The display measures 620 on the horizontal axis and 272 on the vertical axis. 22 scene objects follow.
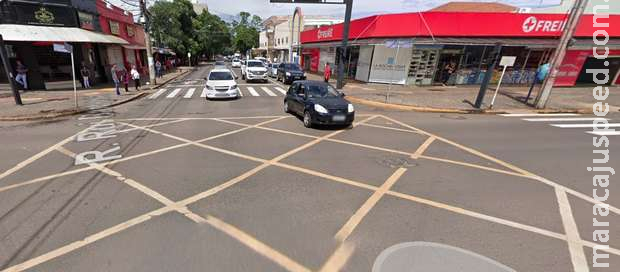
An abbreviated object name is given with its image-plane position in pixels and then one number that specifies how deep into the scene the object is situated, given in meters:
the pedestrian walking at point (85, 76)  17.58
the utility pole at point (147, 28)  18.23
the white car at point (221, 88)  14.55
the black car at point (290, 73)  22.64
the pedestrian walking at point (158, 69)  25.39
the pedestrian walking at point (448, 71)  20.39
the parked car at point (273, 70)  28.75
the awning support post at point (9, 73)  11.06
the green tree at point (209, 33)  53.60
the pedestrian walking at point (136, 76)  17.05
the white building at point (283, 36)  51.31
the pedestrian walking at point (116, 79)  14.86
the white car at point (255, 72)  23.38
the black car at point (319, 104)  8.92
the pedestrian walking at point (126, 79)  16.12
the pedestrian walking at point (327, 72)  20.75
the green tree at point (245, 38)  87.44
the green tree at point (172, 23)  40.66
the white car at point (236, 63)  49.95
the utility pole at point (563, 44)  11.27
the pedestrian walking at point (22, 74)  15.55
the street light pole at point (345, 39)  17.06
